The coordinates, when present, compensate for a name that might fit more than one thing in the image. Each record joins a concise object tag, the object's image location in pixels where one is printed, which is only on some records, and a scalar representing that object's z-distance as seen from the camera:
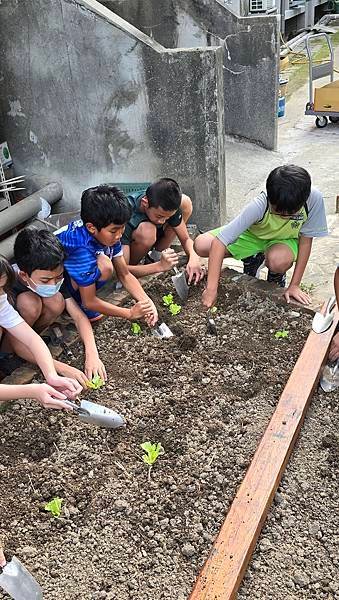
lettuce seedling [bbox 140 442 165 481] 2.43
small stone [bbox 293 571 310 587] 2.06
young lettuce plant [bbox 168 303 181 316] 3.46
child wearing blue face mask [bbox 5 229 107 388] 2.84
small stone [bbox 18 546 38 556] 2.14
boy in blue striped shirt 3.02
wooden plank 2.00
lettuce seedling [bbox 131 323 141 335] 3.34
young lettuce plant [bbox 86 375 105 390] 2.87
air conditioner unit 12.12
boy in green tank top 3.11
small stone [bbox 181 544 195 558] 2.12
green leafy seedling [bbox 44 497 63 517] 2.25
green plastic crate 4.55
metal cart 8.17
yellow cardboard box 8.00
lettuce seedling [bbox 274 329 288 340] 3.22
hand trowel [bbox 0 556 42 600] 1.82
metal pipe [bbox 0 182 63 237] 4.11
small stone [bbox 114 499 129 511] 2.31
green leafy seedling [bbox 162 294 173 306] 3.55
